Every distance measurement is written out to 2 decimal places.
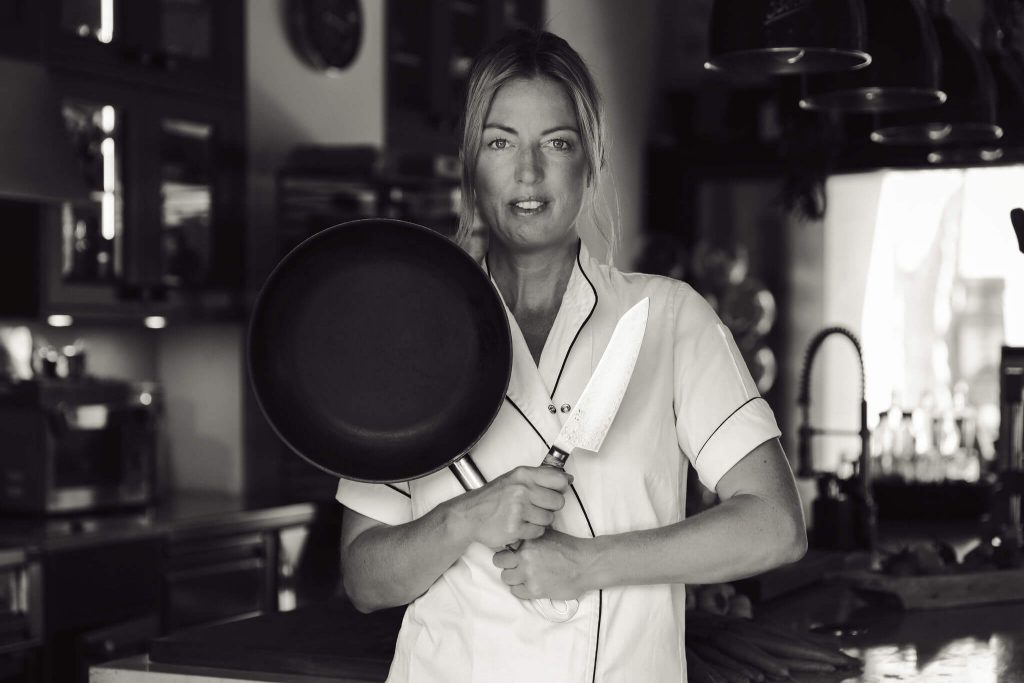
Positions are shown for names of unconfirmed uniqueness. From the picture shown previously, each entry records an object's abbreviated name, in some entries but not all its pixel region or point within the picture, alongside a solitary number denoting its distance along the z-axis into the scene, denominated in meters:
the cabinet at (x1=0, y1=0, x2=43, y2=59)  3.16
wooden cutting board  2.34
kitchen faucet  2.87
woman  1.33
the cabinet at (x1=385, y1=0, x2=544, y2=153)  4.77
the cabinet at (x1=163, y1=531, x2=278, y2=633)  3.38
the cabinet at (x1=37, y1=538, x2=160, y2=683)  3.01
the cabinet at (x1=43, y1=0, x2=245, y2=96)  3.35
